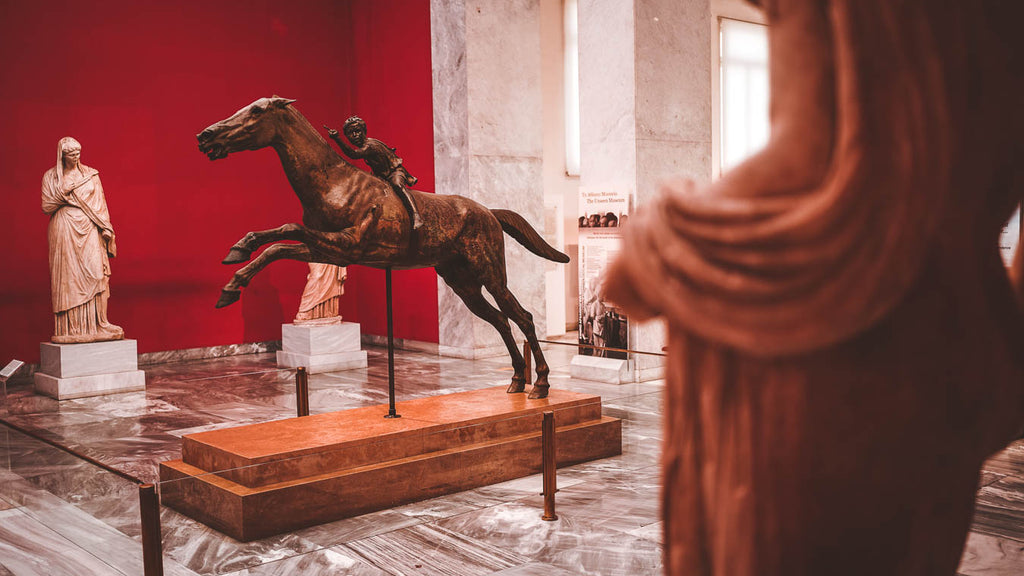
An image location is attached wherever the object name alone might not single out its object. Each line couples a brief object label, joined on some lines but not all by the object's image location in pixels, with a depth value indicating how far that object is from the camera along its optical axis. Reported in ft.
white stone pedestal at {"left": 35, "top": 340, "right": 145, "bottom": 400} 30.94
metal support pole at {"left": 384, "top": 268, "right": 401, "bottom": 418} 18.17
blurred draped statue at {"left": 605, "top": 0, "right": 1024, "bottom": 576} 3.85
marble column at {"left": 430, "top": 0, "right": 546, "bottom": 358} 38.81
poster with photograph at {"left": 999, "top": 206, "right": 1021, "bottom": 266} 19.78
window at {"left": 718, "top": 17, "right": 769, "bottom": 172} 59.72
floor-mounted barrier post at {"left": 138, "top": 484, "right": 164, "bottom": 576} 9.60
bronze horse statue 16.40
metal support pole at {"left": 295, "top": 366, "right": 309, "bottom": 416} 20.89
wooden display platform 14.94
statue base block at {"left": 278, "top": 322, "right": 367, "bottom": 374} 36.17
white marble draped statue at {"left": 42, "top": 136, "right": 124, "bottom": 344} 31.73
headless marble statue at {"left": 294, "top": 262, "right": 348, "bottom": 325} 38.19
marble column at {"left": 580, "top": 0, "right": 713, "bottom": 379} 29.96
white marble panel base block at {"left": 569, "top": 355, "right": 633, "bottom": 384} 30.09
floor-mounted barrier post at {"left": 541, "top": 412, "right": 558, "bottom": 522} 15.03
